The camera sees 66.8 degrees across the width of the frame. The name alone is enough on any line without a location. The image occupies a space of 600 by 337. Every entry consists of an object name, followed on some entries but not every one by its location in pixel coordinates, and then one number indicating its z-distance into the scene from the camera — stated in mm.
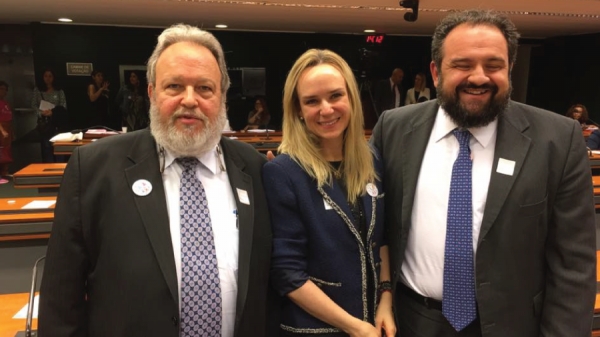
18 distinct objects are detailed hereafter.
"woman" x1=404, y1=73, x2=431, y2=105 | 9689
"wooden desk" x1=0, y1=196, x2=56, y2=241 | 2928
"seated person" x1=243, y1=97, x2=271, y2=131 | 8242
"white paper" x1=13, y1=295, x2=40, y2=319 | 1802
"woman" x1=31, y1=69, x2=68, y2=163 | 8000
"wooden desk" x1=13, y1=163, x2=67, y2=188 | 3896
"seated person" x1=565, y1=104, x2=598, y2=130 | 6824
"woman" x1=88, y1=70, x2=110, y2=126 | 8867
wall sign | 8953
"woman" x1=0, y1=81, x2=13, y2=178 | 7477
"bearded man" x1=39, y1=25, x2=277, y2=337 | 1327
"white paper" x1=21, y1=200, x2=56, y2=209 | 3250
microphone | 1411
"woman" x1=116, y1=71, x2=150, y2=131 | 8508
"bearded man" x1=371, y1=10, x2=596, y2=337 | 1474
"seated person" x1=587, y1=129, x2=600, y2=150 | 5479
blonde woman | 1518
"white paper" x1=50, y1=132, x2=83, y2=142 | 5145
